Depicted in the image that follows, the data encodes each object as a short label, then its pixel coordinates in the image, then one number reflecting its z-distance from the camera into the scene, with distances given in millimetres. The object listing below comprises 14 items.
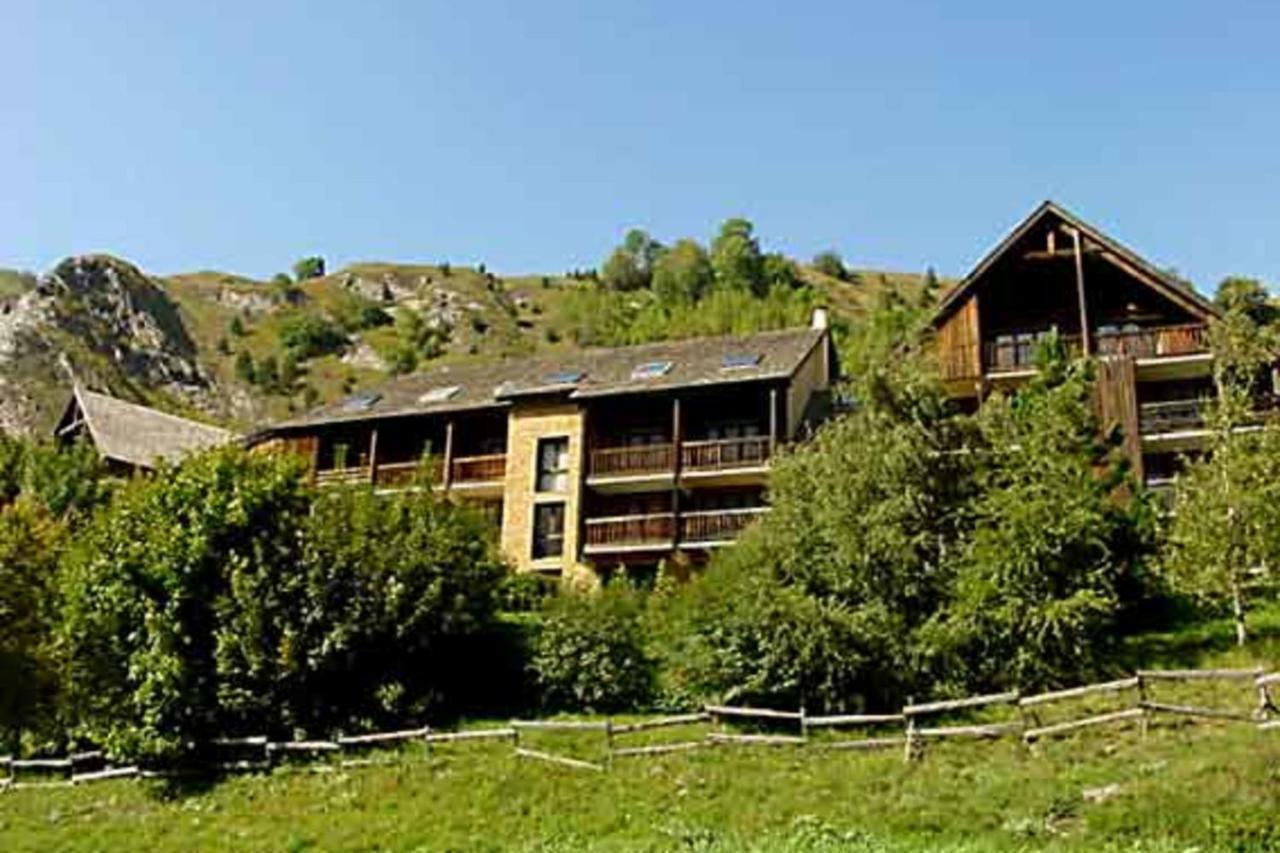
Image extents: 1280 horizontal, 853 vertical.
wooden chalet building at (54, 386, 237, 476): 55344
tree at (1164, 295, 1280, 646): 23359
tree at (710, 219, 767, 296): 118688
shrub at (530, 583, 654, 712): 25375
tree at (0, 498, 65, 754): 27250
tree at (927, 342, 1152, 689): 22844
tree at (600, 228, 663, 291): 136000
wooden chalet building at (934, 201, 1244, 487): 36031
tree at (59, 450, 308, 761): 25438
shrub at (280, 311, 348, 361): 118250
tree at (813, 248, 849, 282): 138862
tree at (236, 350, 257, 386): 111375
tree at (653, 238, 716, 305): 120562
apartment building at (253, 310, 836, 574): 38188
